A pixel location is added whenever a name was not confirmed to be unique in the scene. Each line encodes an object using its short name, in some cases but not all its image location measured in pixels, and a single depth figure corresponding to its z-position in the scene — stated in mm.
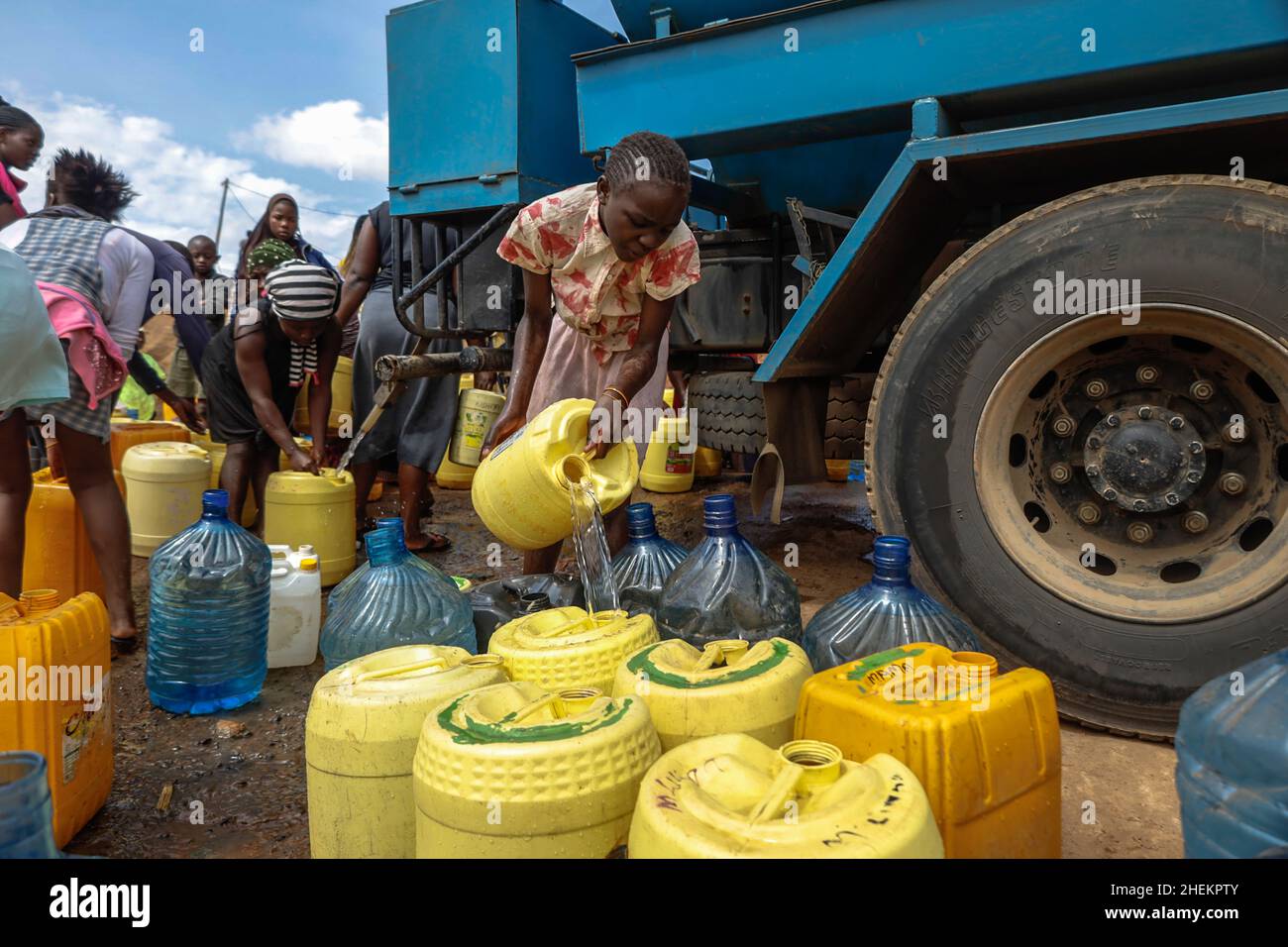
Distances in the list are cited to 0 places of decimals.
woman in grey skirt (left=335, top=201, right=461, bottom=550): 4547
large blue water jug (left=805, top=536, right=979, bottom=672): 1906
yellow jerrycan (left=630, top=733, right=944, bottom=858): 971
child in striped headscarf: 3984
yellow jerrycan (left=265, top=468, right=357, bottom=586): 3945
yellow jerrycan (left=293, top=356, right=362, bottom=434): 5750
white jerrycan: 2996
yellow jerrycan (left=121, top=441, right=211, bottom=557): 4441
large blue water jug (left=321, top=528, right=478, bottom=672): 2365
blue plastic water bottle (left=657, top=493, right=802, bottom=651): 2186
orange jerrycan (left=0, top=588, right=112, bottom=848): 1722
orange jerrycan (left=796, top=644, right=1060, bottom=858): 1241
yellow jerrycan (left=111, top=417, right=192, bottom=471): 4879
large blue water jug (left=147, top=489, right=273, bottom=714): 2617
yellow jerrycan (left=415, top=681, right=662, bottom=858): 1170
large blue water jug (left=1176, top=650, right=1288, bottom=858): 1075
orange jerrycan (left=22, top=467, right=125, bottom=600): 3213
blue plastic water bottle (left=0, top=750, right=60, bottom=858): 958
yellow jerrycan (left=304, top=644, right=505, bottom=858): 1420
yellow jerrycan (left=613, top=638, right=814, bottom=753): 1404
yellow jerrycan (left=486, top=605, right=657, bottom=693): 1640
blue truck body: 2059
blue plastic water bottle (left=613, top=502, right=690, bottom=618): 2520
